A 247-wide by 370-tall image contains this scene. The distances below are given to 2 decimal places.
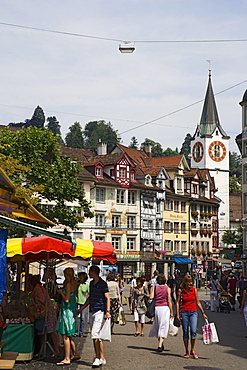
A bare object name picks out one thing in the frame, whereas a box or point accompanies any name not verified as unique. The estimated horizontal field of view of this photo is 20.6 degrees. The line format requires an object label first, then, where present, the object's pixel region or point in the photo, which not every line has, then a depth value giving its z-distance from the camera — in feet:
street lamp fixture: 68.28
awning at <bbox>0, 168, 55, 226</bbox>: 40.06
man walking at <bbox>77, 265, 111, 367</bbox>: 39.60
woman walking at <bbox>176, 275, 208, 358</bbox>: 43.83
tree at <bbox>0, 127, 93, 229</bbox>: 129.08
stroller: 96.32
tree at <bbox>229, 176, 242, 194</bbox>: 474.90
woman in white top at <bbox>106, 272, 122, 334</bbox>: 59.36
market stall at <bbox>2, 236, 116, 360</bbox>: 41.78
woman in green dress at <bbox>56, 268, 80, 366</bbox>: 40.96
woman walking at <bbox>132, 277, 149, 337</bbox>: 59.93
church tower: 355.77
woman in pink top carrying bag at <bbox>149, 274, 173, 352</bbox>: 46.09
